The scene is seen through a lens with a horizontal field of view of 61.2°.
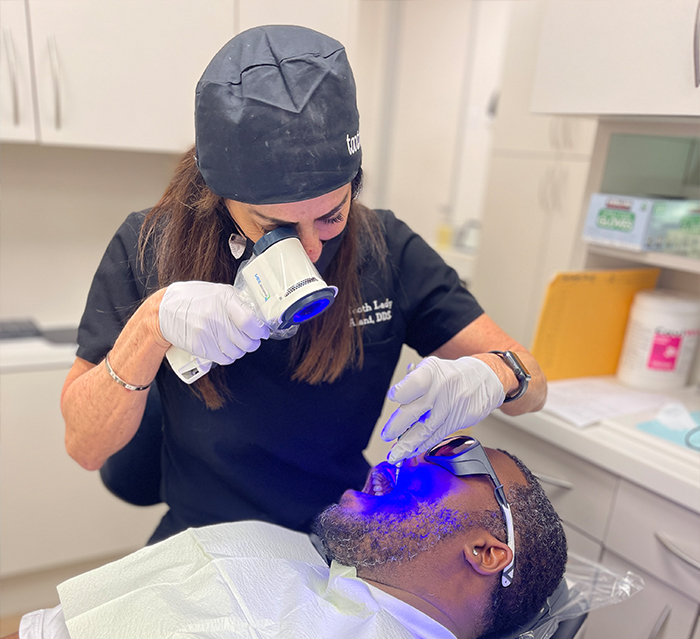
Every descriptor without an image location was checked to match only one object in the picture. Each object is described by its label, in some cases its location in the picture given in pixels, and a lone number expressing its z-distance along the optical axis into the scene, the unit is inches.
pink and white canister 65.1
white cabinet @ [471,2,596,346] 85.7
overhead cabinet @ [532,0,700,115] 48.1
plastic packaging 37.1
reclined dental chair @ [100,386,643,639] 37.3
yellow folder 63.8
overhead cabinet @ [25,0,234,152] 37.5
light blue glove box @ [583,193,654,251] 61.2
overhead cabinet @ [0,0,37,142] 43.5
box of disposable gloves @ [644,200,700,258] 61.3
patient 34.6
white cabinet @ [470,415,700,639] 48.4
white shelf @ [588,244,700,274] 58.5
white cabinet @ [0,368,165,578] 51.5
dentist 29.6
